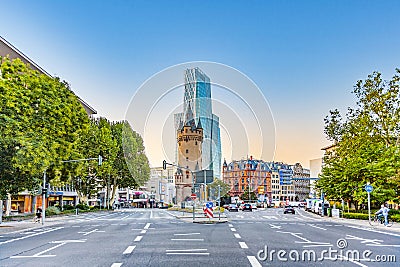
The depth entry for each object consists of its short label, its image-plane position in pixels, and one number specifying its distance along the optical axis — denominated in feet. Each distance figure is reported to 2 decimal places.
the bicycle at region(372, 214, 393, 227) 115.75
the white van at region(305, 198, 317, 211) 248.11
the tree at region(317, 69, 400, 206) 143.74
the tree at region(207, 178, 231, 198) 279.10
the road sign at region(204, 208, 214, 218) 115.14
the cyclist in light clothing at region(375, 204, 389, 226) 107.33
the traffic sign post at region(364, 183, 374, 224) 118.52
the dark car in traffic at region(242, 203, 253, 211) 256.46
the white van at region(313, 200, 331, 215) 202.96
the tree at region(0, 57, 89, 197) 98.48
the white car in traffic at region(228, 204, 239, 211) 246.35
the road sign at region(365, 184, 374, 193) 118.52
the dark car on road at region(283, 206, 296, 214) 215.31
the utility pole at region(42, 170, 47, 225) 124.26
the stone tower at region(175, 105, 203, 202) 230.89
